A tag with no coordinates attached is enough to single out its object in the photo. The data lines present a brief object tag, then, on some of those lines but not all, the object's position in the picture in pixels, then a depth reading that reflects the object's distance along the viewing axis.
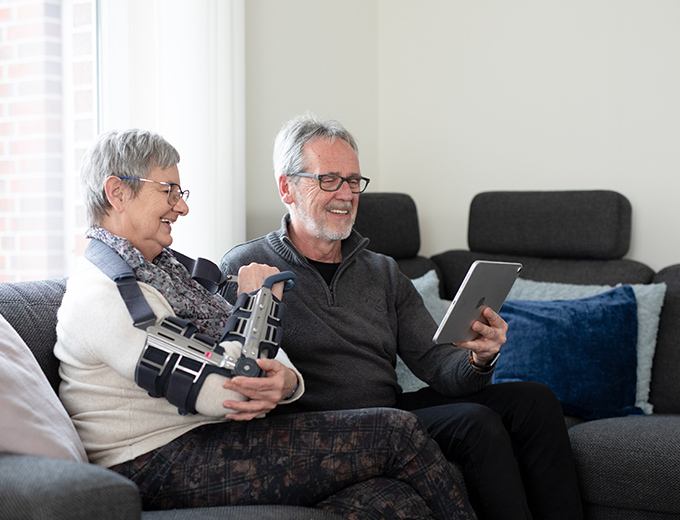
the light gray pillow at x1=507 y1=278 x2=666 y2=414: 2.29
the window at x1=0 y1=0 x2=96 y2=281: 2.07
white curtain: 2.25
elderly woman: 1.36
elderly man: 1.66
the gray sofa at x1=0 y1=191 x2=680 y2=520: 1.05
